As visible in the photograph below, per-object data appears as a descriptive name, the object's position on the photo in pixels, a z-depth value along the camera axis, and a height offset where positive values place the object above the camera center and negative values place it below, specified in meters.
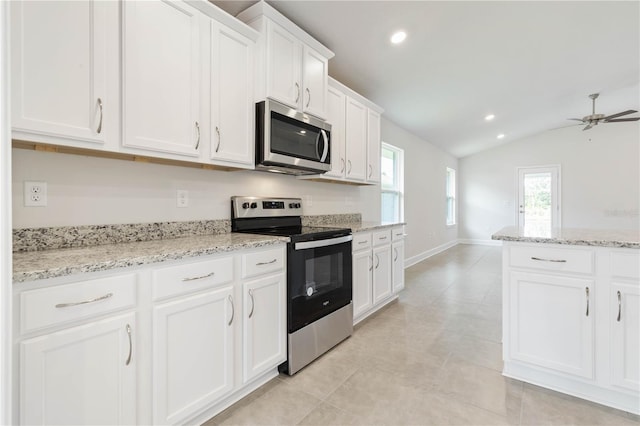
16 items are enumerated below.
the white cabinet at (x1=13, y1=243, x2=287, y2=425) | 1.00 -0.54
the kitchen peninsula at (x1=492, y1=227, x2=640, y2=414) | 1.62 -0.59
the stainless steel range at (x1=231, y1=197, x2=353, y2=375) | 1.97 -0.47
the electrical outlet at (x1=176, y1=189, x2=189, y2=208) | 1.95 +0.09
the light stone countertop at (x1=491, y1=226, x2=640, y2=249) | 1.64 -0.15
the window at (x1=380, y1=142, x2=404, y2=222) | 4.97 +0.49
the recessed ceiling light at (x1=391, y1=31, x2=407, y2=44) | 2.67 +1.58
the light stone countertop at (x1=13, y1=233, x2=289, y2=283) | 1.01 -0.18
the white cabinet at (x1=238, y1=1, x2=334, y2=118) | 2.11 +1.15
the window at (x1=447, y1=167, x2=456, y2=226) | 7.98 +0.41
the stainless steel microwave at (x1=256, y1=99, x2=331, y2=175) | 2.09 +0.55
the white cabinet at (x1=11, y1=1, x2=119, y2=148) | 1.15 +0.60
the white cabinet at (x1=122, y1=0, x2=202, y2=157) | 1.46 +0.71
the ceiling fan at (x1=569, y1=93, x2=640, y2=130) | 4.19 +1.31
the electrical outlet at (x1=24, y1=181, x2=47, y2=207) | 1.37 +0.09
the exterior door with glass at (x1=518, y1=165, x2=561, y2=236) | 7.21 +0.41
